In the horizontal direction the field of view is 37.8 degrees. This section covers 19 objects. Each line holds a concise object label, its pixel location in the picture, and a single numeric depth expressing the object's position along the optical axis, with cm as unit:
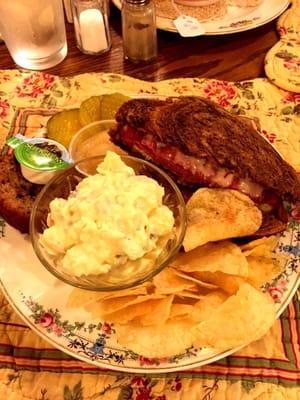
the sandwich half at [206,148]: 33
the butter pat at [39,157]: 33
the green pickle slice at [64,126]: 39
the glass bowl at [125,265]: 27
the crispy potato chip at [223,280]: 29
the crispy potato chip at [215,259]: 29
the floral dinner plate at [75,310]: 27
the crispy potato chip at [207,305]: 28
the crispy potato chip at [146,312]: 28
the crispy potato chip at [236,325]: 27
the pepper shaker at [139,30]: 46
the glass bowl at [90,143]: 37
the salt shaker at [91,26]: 49
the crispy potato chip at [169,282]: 28
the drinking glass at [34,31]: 46
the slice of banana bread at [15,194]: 33
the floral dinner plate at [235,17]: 51
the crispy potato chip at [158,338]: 27
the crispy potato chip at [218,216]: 29
